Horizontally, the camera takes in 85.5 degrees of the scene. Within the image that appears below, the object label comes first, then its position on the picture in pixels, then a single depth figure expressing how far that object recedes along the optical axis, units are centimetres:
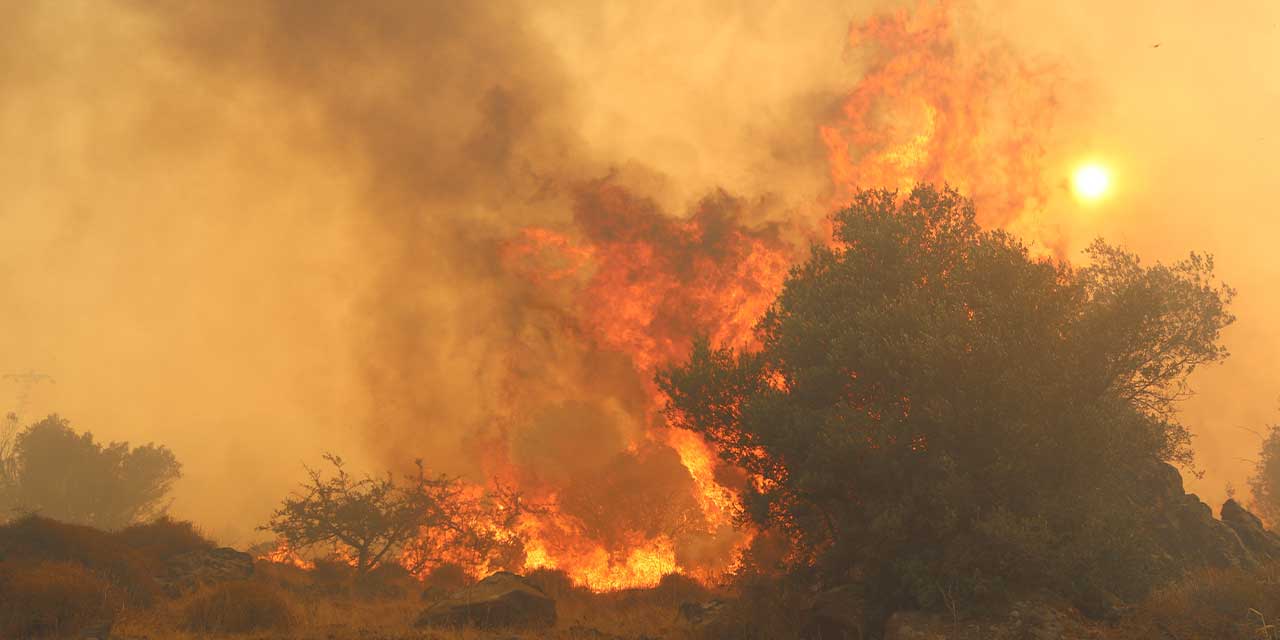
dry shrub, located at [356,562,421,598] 3222
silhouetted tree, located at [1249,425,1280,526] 6228
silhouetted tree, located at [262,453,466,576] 3675
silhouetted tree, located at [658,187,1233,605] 1850
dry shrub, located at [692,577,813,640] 2028
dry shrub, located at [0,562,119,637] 1869
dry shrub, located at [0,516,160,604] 2509
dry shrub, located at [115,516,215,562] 3056
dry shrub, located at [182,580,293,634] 2089
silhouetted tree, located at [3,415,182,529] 7312
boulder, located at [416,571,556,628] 2330
